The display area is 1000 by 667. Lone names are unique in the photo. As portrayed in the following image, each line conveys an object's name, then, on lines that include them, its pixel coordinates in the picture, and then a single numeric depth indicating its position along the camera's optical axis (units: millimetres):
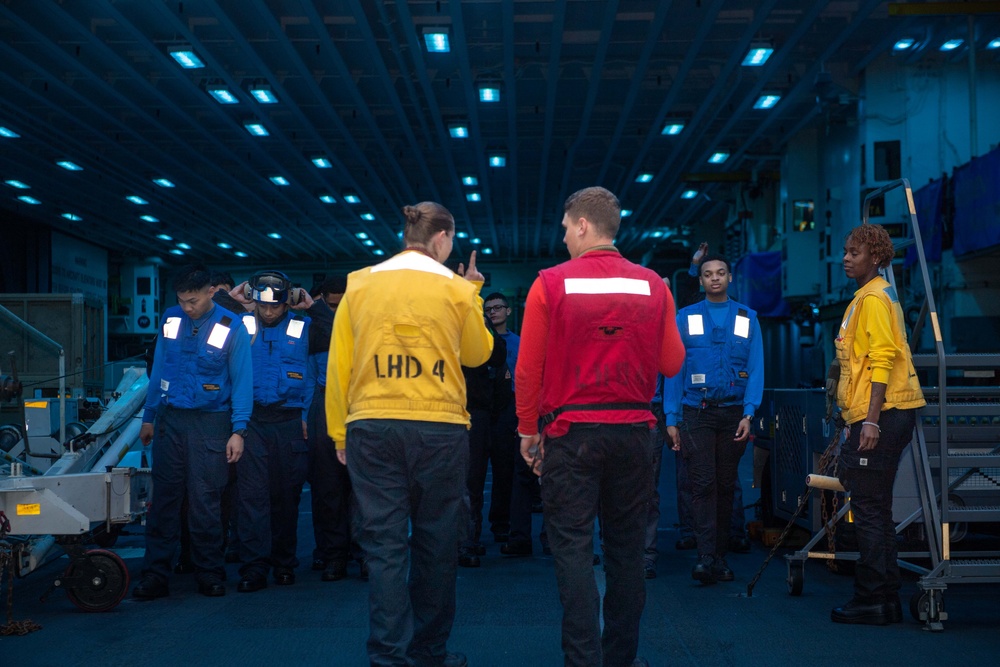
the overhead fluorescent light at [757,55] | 14612
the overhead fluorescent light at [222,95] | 16266
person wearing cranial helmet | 6074
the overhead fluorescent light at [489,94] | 16359
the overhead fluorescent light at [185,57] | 14320
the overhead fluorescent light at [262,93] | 16297
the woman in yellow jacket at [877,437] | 4785
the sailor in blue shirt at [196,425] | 5707
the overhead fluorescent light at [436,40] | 13547
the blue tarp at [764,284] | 21656
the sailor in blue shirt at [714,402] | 5918
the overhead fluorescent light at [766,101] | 17375
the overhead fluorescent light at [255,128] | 18438
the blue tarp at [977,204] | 12398
